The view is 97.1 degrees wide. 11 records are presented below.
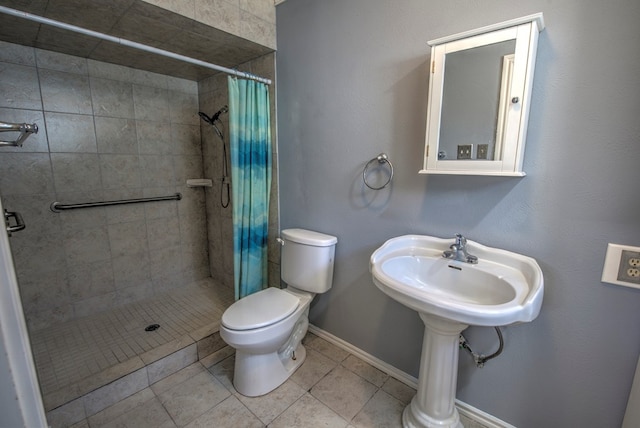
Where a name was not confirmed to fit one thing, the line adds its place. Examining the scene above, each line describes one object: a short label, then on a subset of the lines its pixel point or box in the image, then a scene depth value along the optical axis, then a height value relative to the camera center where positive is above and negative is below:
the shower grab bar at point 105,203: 1.97 -0.28
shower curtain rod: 1.11 +0.58
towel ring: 1.55 +0.03
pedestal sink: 1.02 -0.48
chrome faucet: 1.28 -0.38
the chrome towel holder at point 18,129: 0.72 +0.11
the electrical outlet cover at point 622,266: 1.01 -0.35
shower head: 2.32 +0.44
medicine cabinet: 1.07 +0.29
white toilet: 1.47 -0.81
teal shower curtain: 1.84 -0.07
